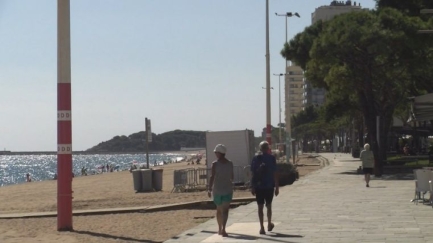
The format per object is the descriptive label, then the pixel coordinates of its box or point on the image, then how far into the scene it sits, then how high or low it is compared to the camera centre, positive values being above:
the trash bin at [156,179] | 32.49 -1.01
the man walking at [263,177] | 14.25 -0.43
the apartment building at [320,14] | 163.62 +27.45
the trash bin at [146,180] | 32.00 -1.01
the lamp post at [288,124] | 51.10 +2.03
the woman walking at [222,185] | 14.20 -0.55
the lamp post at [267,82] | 40.67 +3.48
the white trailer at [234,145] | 32.75 +0.32
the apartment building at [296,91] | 175.38 +13.30
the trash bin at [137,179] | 32.12 -0.98
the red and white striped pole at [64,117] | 17.25 +0.82
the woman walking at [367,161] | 27.03 -0.37
